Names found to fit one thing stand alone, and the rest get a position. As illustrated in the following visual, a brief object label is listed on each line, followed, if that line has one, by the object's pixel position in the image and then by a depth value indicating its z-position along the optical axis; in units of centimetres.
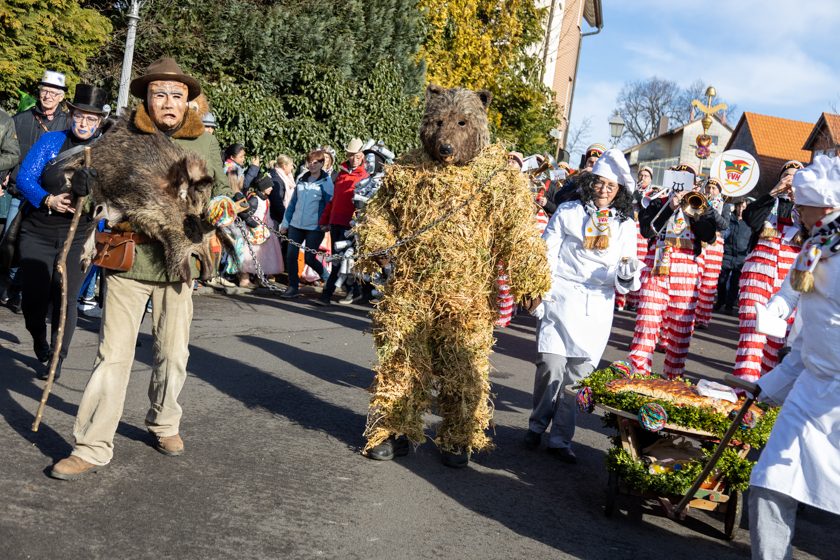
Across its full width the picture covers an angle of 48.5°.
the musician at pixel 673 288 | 900
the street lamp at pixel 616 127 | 3116
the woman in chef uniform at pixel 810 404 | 363
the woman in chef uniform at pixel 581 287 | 622
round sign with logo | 1056
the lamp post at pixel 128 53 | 1322
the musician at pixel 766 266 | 812
